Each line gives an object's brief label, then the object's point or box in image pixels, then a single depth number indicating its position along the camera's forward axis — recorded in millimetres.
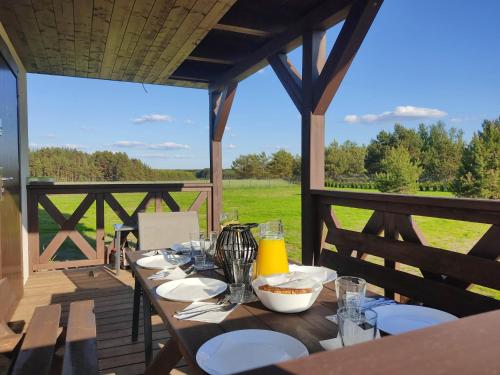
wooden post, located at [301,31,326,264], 2832
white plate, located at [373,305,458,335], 990
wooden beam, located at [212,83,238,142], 4613
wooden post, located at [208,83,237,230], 4941
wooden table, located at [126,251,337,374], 909
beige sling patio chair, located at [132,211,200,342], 2422
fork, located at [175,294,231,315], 1096
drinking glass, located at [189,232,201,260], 1755
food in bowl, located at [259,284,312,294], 1063
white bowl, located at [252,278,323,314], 1058
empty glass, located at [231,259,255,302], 1286
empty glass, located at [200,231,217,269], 1686
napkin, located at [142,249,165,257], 1901
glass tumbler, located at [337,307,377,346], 782
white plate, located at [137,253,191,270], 1670
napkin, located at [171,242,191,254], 1946
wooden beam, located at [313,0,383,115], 2271
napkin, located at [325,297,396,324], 1149
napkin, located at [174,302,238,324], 1038
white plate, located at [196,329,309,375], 784
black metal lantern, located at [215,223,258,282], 1396
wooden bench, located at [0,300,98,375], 1093
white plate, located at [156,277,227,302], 1226
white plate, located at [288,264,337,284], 1447
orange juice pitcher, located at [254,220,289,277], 1268
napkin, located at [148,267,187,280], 1478
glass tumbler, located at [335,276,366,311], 992
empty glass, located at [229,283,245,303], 1183
